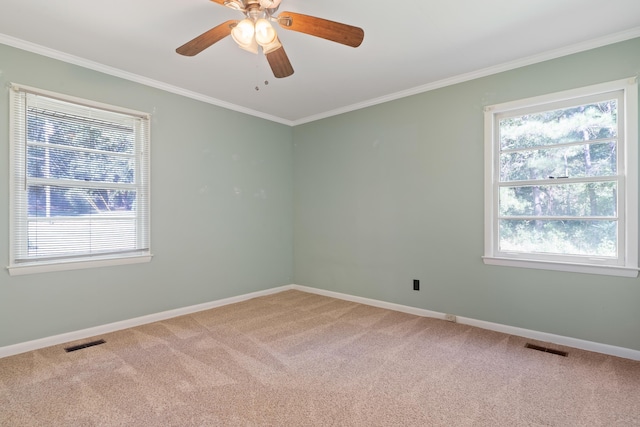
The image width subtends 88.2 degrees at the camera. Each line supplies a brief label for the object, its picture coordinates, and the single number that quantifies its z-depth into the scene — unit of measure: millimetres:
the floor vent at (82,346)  2727
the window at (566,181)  2598
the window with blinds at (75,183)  2691
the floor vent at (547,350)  2641
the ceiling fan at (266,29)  1860
